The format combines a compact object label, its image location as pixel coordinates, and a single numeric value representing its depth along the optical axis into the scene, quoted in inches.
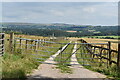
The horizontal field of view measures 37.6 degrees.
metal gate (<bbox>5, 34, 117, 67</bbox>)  384.6
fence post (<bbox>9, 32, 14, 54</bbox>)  416.5
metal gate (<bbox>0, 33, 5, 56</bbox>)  355.8
